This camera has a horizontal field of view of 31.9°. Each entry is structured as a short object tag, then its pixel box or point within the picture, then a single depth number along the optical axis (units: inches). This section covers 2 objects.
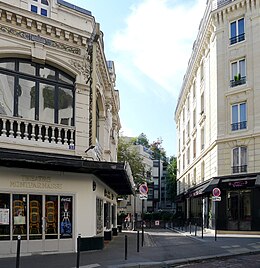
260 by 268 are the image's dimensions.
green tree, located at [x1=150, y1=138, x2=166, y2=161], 4297.2
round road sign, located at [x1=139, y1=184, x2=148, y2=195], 758.5
